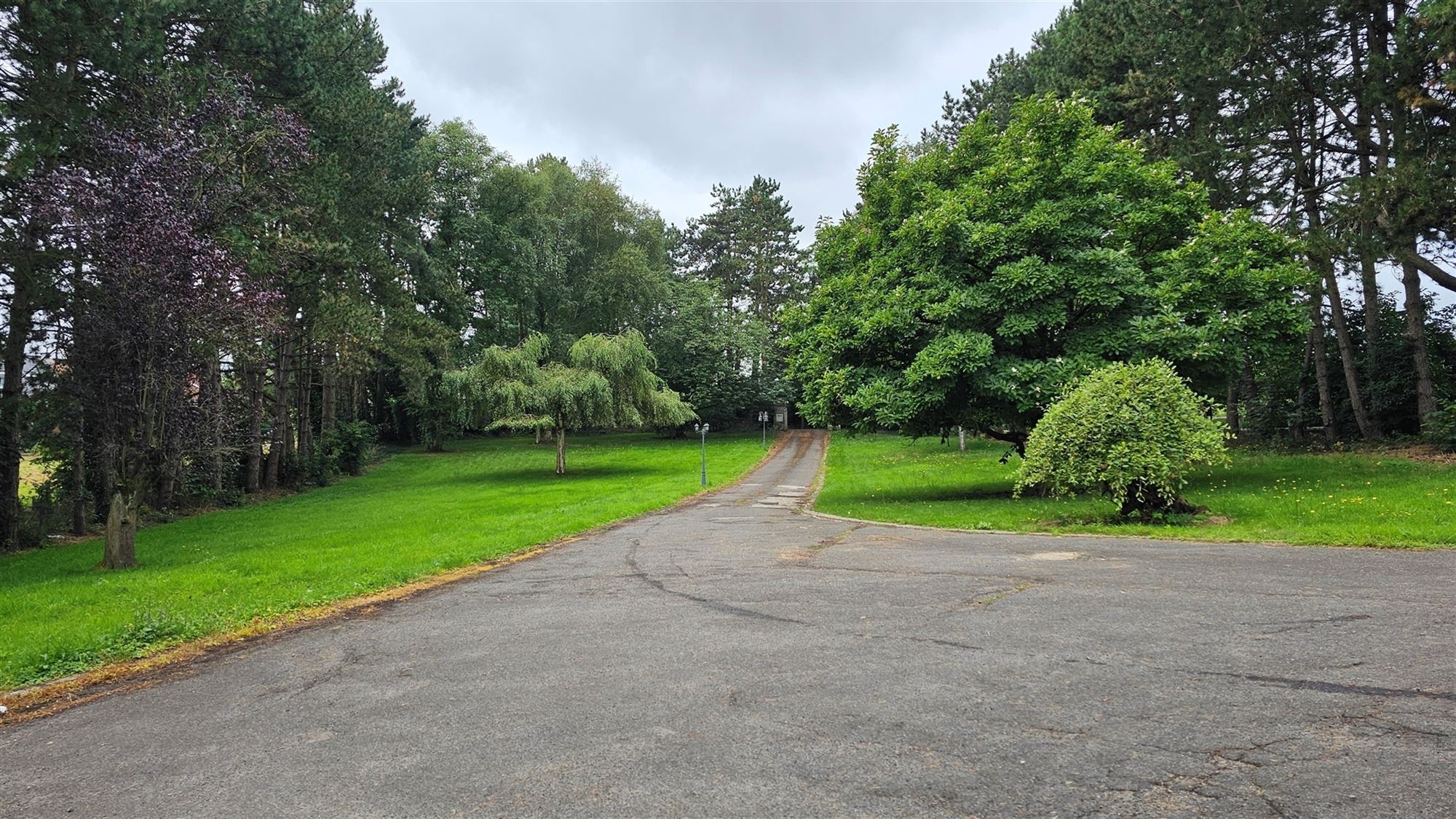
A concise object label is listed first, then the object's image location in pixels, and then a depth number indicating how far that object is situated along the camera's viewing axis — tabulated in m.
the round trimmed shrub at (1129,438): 11.38
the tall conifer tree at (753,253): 66.56
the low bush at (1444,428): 17.78
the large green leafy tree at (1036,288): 15.03
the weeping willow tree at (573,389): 30.19
